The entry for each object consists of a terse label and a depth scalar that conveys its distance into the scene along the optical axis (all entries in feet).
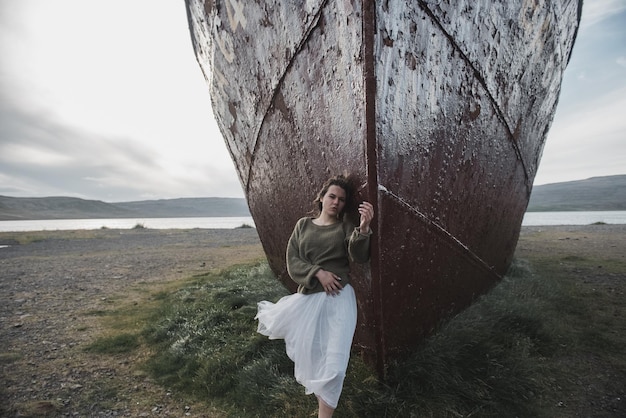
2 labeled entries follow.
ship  6.91
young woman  5.83
